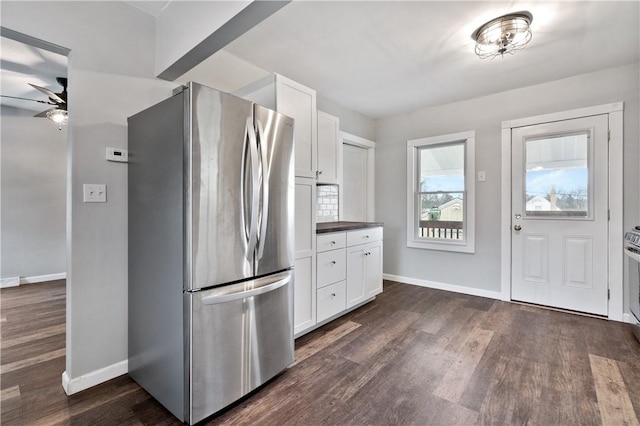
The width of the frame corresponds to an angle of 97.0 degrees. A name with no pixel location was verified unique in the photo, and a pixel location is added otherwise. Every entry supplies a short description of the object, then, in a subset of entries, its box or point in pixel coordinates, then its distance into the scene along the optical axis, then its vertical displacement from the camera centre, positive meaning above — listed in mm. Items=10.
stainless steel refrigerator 1474 -226
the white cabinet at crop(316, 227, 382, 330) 2643 -612
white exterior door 2947 -33
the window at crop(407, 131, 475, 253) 3723 +265
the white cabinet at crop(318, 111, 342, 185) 3094 +720
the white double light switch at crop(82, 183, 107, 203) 1813 +122
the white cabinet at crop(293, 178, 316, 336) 2377 -397
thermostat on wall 1902 +387
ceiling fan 2904 +1127
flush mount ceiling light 2072 +1395
